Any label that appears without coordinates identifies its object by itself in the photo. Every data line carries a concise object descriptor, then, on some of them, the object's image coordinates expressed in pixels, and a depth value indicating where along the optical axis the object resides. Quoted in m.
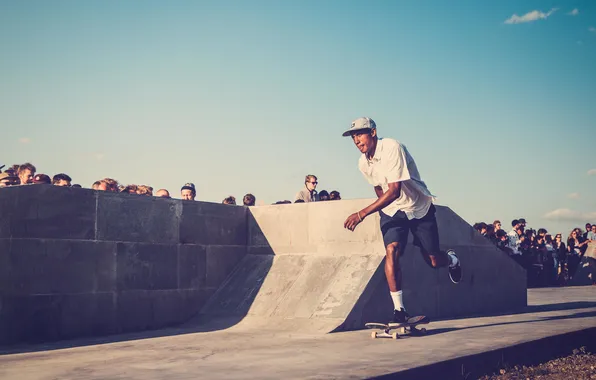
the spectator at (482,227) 17.02
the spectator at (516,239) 18.20
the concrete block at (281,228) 10.17
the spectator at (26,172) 9.11
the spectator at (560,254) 21.73
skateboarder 7.52
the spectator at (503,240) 17.65
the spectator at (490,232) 16.81
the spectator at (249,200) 11.78
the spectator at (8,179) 8.36
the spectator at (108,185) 10.05
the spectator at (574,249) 22.20
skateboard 7.48
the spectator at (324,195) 12.75
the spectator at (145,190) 10.93
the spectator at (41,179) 8.96
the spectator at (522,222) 19.62
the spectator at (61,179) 9.56
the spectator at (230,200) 12.33
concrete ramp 8.71
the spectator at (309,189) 12.20
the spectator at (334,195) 12.82
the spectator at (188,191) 10.95
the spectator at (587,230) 23.06
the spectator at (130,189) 10.92
